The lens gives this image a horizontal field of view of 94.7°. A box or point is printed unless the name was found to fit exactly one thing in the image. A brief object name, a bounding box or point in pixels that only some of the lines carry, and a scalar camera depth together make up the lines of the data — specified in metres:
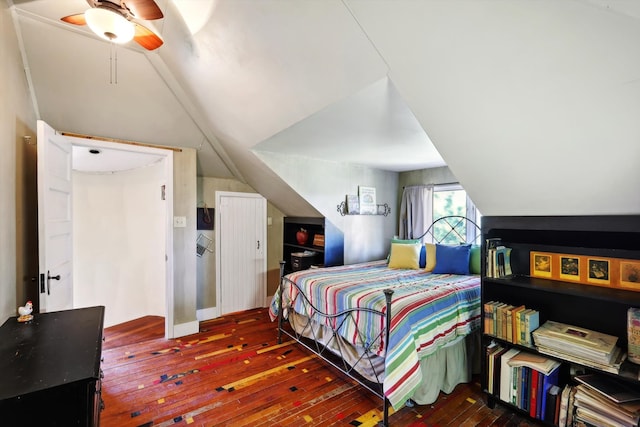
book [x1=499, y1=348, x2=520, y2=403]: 2.09
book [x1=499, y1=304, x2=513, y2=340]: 2.15
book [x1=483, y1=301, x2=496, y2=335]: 2.24
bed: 2.05
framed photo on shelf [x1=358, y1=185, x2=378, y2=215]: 4.39
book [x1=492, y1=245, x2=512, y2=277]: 2.25
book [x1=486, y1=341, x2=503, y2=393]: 2.19
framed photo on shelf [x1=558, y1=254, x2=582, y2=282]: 2.03
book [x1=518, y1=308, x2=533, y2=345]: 2.06
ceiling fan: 1.64
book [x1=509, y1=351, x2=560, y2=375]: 1.91
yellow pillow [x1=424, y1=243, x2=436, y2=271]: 3.60
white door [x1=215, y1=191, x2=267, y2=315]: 4.22
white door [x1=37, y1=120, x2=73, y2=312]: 2.13
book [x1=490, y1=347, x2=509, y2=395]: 2.15
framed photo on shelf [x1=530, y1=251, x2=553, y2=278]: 2.16
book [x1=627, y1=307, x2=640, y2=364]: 1.67
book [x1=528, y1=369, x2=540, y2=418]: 1.96
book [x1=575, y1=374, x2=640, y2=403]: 1.60
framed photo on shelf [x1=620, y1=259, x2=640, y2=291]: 1.80
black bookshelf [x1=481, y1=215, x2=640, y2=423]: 1.78
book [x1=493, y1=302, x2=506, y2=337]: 2.20
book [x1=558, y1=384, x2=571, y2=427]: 1.82
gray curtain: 4.47
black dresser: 1.12
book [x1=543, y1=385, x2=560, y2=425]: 1.89
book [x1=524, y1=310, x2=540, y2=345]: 2.04
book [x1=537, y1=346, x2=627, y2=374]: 1.66
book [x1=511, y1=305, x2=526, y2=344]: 2.09
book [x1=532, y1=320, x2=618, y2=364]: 1.71
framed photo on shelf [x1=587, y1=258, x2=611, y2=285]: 1.91
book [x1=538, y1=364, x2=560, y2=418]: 1.92
